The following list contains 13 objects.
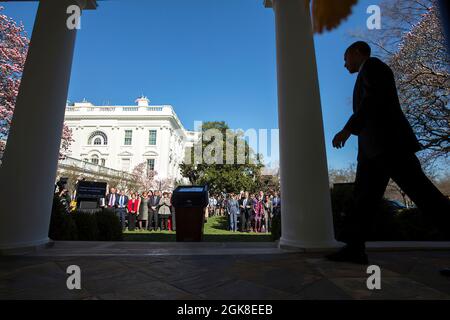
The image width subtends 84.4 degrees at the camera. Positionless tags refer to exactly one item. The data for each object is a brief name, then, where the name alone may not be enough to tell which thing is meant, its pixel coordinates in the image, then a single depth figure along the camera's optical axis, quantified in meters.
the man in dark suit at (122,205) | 10.58
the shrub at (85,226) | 4.50
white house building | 46.31
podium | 4.96
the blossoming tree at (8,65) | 11.54
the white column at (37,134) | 2.60
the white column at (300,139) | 2.70
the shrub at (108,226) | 5.10
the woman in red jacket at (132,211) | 10.22
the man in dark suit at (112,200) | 11.10
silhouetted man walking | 1.88
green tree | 26.75
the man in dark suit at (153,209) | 10.11
